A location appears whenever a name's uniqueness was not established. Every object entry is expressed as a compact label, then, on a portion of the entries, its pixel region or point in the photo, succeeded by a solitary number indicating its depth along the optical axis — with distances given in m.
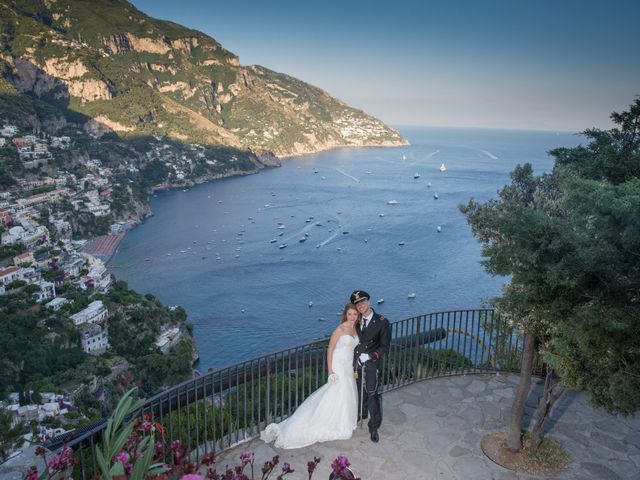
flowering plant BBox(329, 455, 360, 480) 2.03
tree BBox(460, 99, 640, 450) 3.16
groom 4.75
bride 4.82
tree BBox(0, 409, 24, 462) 15.74
